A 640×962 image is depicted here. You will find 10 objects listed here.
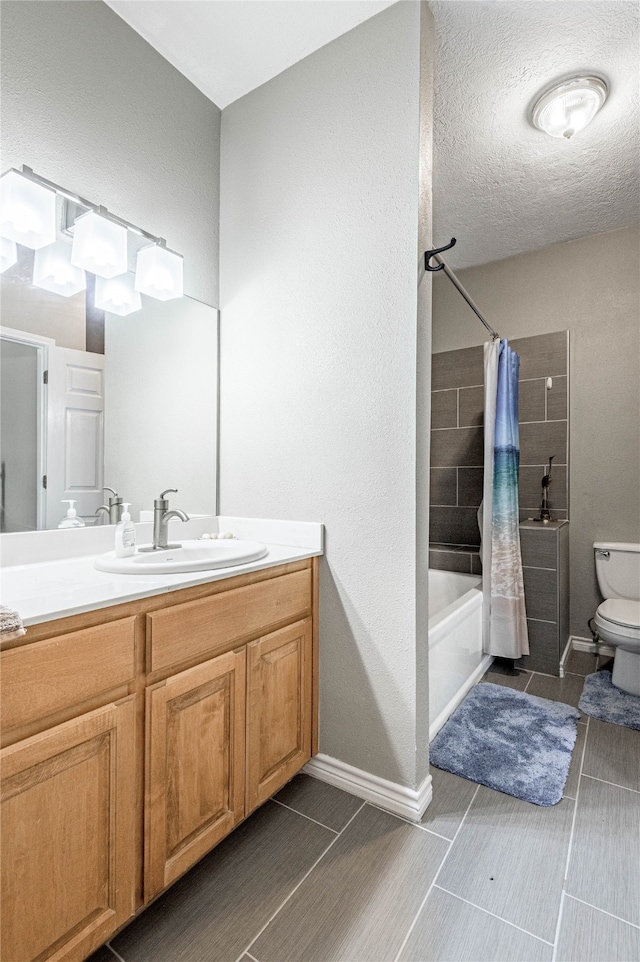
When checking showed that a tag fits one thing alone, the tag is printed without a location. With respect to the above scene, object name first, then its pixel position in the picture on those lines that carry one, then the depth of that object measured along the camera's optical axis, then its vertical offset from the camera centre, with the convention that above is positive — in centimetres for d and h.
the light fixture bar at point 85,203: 130 +86
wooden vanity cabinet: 82 -58
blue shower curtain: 245 -18
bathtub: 189 -75
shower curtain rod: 146 +85
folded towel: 77 -24
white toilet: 220 -63
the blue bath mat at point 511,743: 160 -102
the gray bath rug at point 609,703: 202 -102
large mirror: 131 +26
